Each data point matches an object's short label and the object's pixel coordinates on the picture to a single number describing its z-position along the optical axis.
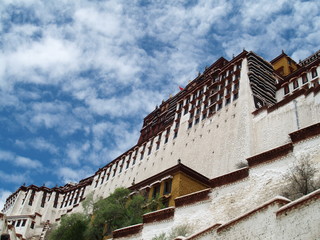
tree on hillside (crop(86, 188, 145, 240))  23.70
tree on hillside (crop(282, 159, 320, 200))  13.90
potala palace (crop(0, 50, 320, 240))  13.05
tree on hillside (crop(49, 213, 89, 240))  26.36
